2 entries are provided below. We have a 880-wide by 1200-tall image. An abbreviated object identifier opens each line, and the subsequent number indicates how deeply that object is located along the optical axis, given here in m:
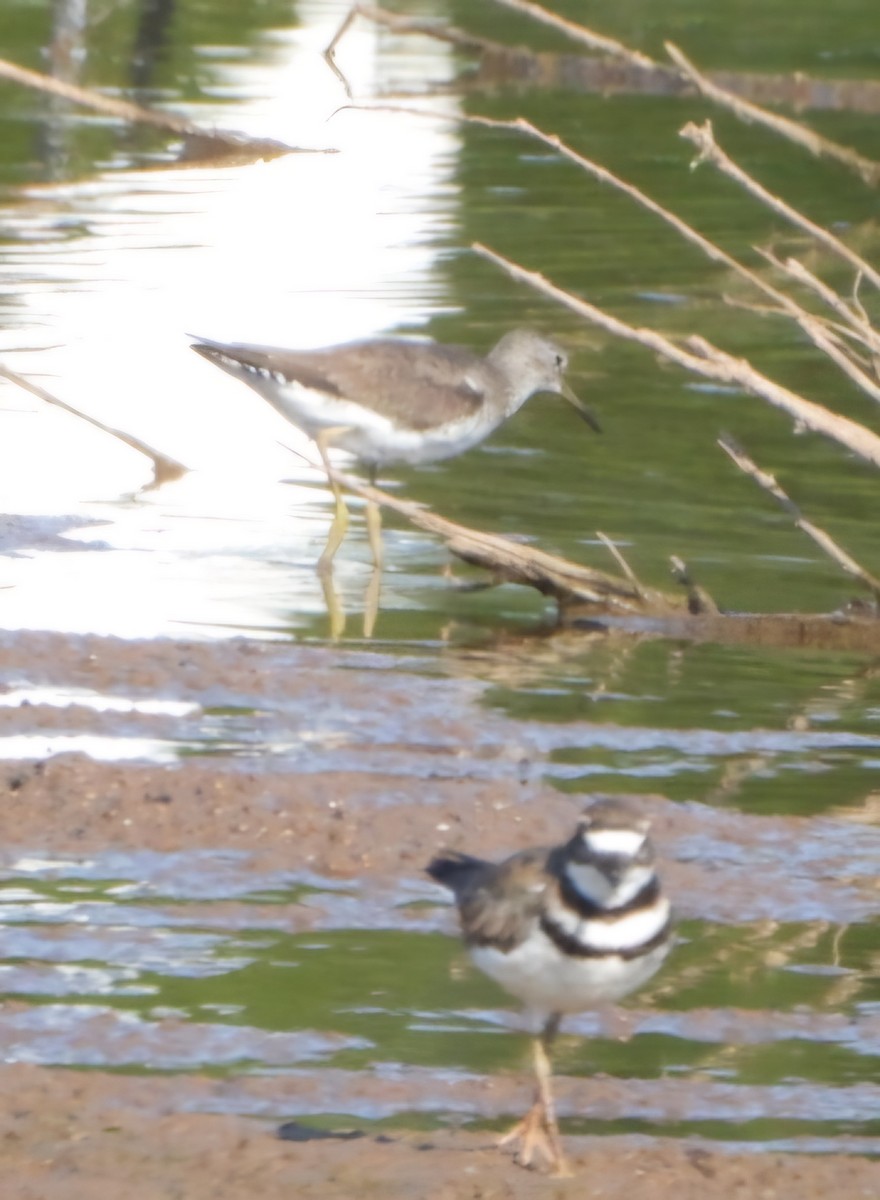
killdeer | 8.34
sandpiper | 18.14
